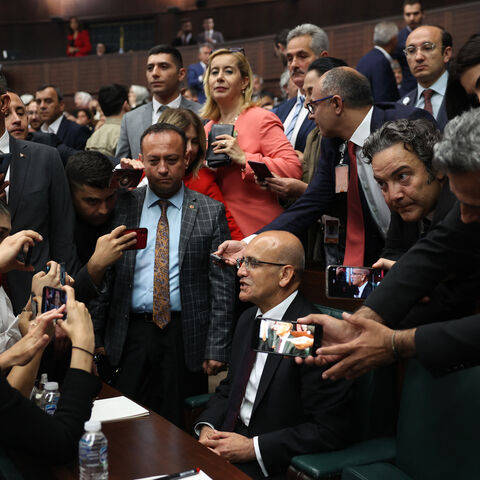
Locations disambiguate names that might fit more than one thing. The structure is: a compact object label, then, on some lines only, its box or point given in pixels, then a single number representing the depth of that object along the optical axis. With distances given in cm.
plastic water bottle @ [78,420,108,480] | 146
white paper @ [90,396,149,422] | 189
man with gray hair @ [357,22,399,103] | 431
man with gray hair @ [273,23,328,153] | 355
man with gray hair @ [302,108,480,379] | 142
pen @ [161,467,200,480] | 146
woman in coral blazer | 290
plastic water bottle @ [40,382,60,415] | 187
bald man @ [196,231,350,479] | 199
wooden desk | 152
